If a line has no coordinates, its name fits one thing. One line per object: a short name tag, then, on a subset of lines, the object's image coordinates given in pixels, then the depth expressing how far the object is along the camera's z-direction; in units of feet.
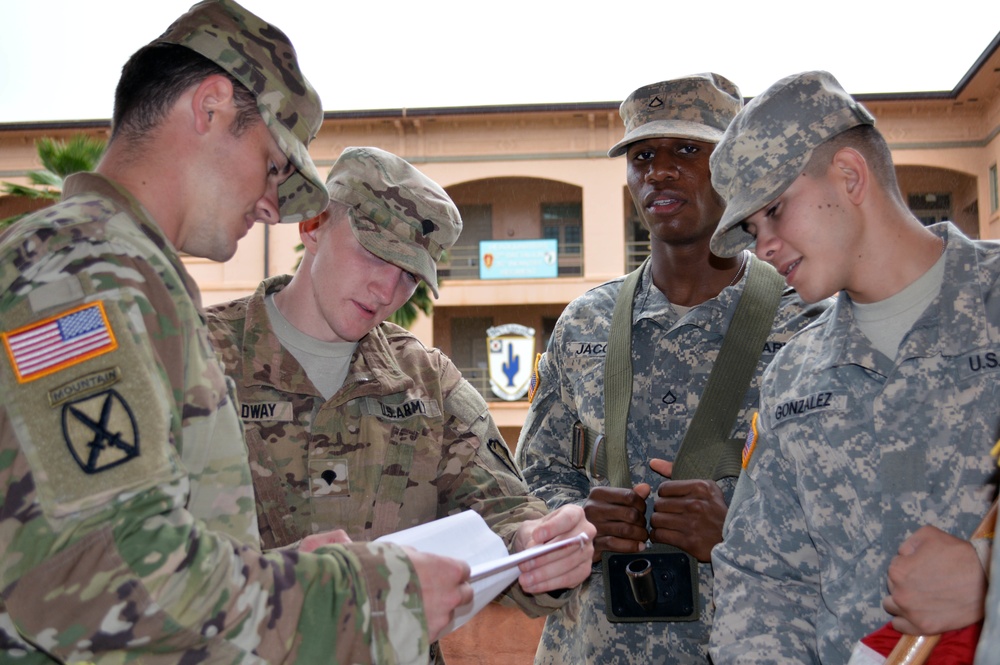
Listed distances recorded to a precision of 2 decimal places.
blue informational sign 61.36
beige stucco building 52.70
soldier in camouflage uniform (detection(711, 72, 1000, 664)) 6.30
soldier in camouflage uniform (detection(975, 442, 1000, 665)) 2.95
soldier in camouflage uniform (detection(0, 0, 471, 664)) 3.67
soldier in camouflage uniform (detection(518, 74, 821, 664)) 8.80
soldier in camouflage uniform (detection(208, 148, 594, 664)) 7.35
